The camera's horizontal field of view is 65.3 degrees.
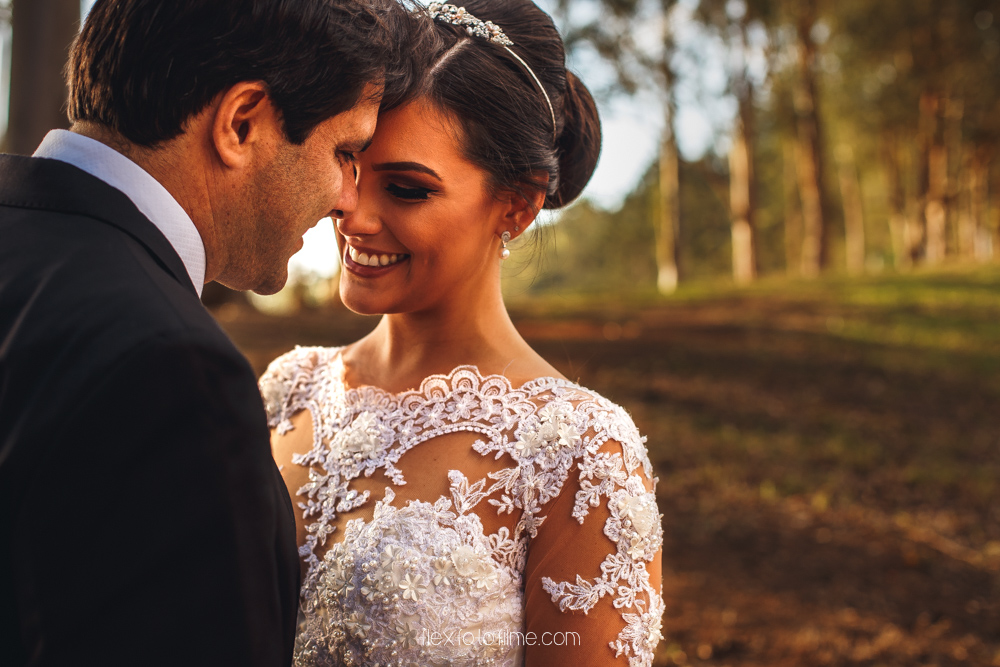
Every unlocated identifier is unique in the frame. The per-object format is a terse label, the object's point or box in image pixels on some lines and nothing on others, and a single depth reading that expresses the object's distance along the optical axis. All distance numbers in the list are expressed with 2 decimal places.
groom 1.22
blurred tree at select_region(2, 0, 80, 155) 4.09
